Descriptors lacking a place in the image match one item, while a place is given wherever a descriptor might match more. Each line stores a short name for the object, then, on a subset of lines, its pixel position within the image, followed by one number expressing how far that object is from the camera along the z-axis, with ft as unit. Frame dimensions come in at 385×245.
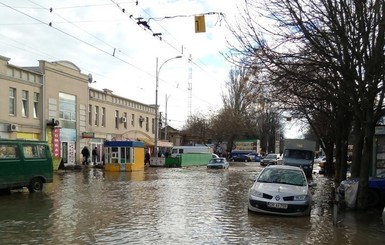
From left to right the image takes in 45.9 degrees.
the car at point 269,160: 174.27
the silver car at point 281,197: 41.37
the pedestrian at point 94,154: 133.59
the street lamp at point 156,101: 136.05
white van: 188.35
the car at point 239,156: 237.25
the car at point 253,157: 240.08
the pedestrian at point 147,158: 153.38
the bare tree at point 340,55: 40.86
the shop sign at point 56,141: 114.11
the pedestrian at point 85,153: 126.52
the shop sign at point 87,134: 129.70
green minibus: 55.57
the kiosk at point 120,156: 117.39
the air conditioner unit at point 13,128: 97.04
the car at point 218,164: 139.95
